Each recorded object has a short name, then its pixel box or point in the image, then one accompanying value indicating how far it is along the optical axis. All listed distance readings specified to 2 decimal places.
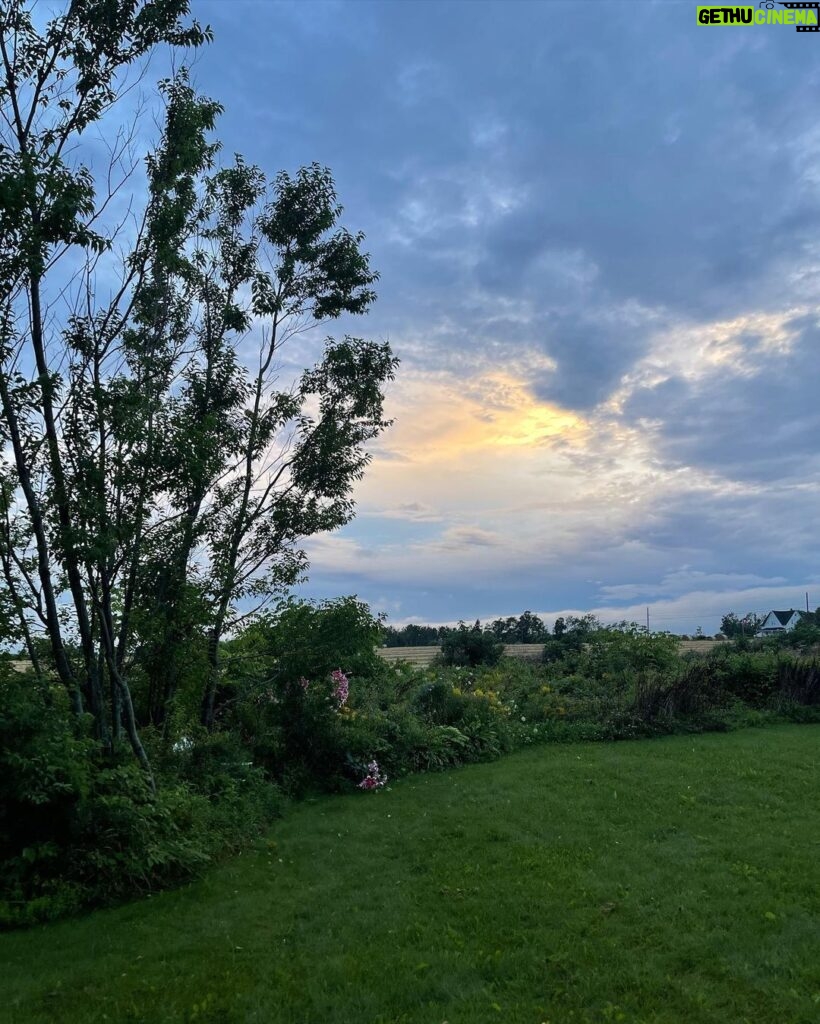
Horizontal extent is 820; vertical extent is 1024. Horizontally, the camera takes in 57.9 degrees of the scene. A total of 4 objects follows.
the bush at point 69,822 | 5.50
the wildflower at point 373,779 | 9.60
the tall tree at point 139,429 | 6.31
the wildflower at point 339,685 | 10.10
